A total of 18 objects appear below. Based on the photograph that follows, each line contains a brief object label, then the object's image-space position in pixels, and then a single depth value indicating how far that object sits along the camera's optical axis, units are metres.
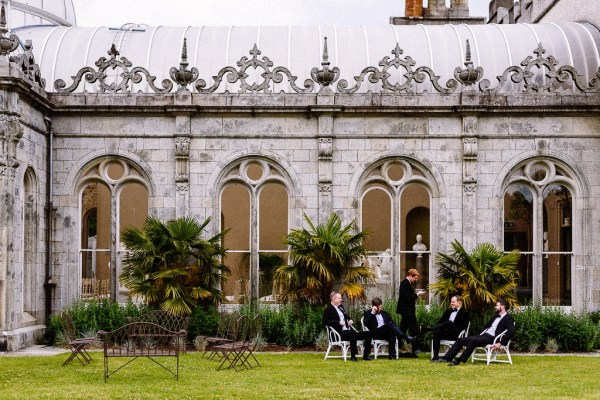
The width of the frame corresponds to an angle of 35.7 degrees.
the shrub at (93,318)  18.67
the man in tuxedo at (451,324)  16.70
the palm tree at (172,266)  18.55
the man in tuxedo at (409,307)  17.45
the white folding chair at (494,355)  16.06
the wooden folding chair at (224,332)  16.22
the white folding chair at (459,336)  16.81
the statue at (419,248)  20.50
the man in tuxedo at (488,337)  15.91
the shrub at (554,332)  18.39
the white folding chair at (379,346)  17.00
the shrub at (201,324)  18.67
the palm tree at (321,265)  18.69
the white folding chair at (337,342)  16.69
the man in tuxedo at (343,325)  16.73
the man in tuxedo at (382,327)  16.97
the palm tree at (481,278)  18.55
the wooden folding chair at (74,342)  15.36
